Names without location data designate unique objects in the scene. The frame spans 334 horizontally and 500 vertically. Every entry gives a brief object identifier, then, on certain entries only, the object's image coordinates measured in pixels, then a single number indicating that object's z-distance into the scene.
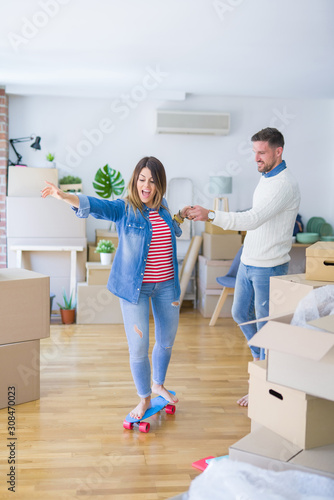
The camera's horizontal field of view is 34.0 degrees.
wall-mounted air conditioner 5.84
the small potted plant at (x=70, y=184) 5.64
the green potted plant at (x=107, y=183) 5.62
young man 2.73
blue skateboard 2.68
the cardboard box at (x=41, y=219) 5.41
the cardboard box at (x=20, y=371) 2.93
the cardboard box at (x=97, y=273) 5.26
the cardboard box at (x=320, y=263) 2.34
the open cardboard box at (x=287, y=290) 2.26
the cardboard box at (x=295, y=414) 1.70
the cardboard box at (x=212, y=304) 5.61
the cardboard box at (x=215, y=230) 5.62
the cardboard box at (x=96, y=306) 5.23
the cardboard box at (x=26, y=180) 5.47
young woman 2.60
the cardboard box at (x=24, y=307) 2.92
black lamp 5.68
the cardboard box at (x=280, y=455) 1.59
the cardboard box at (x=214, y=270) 5.60
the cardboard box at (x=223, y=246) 5.60
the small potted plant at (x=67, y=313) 5.20
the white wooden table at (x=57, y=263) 5.50
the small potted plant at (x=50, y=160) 5.62
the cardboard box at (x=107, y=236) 5.80
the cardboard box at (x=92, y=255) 5.66
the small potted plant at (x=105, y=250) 5.34
